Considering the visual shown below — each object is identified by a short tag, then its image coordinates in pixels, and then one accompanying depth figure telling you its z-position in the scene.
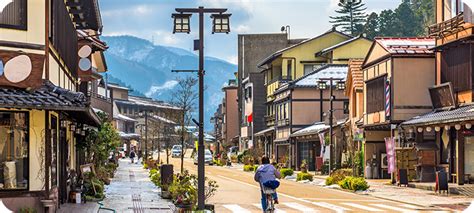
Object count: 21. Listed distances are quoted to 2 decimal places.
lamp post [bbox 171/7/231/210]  20.03
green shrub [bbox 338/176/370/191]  32.97
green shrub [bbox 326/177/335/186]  38.22
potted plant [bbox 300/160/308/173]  53.03
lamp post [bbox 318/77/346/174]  44.51
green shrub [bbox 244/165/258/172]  60.58
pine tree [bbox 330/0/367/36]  103.00
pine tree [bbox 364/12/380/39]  100.00
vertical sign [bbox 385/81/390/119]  38.72
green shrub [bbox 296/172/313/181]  43.47
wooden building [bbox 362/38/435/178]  38.00
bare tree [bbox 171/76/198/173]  39.69
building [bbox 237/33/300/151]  81.69
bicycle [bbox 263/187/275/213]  19.24
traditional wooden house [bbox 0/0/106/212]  15.66
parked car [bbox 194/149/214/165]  80.50
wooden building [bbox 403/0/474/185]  31.59
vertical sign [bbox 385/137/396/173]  37.56
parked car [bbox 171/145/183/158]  97.82
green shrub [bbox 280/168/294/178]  49.06
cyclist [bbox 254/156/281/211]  19.27
